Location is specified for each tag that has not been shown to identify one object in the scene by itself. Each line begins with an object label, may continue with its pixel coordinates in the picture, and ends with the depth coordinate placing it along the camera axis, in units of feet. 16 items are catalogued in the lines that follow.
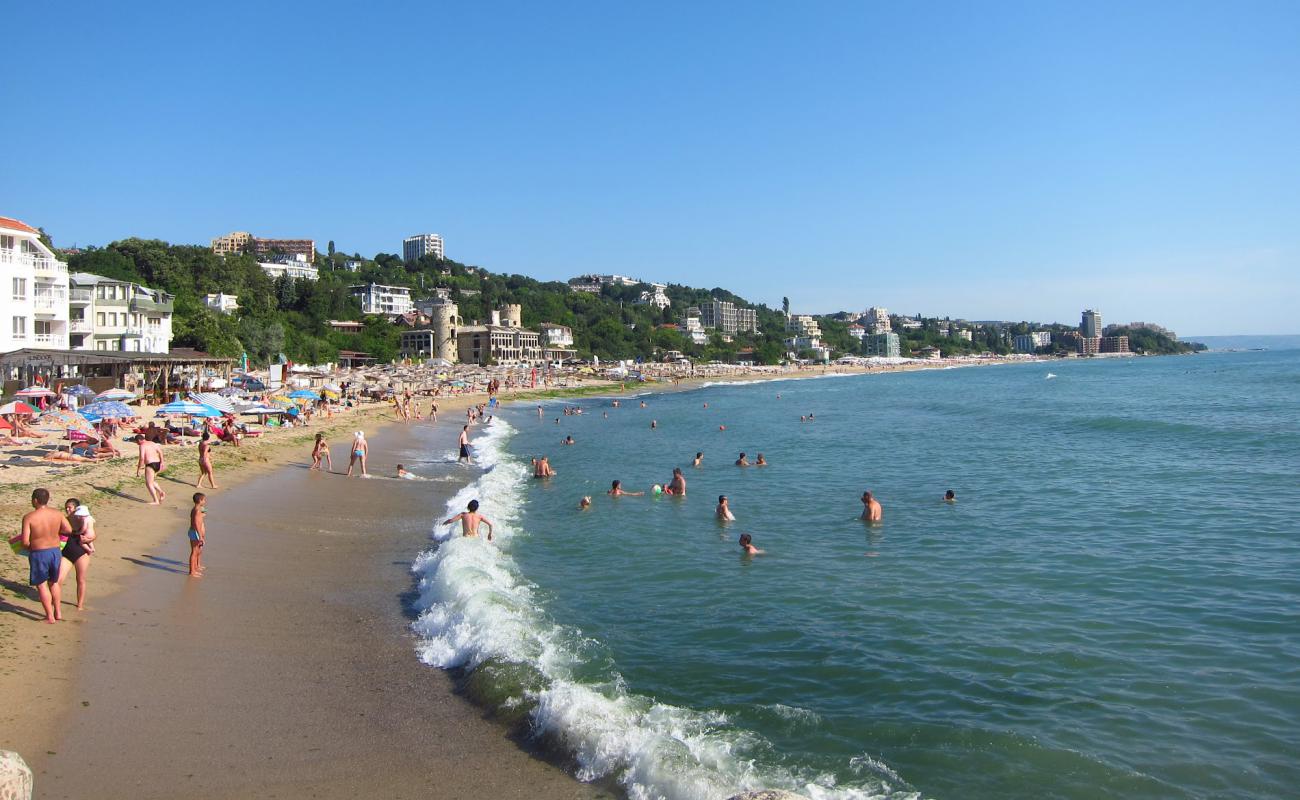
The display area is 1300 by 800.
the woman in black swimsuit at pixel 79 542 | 30.58
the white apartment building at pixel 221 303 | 261.24
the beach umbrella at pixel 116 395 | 96.84
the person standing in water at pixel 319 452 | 76.38
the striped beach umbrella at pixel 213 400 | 95.25
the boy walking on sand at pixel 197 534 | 36.58
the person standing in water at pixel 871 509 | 54.75
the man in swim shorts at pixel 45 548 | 27.37
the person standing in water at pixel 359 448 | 75.10
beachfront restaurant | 112.78
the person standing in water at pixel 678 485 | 67.41
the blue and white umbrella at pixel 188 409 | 80.33
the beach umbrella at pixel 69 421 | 68.85
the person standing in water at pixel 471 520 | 46.93
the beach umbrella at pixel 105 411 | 76.64
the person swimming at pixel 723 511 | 56.08
